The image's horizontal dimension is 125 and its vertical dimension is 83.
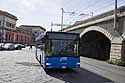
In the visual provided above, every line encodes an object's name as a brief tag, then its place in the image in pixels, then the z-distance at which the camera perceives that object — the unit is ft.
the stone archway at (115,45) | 28.47
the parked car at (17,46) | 76.08
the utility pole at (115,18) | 29.32
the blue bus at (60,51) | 18.29
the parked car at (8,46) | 66.44
